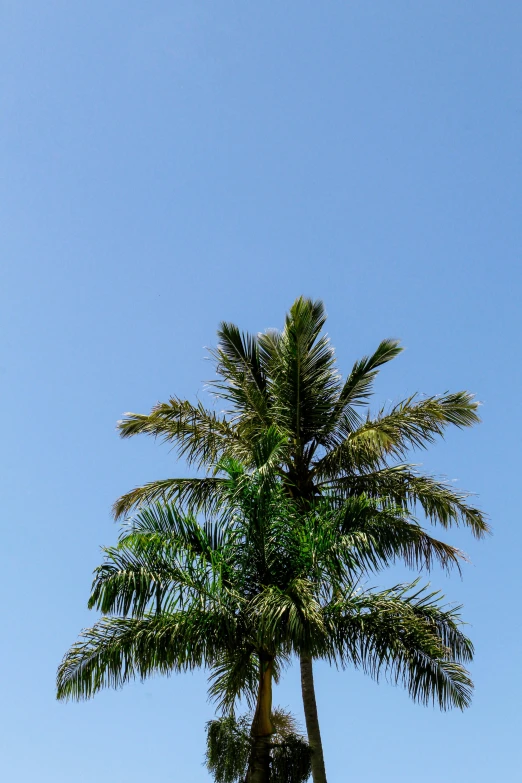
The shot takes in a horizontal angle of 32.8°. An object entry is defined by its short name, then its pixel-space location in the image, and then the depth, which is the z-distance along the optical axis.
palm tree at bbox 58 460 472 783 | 12.27
